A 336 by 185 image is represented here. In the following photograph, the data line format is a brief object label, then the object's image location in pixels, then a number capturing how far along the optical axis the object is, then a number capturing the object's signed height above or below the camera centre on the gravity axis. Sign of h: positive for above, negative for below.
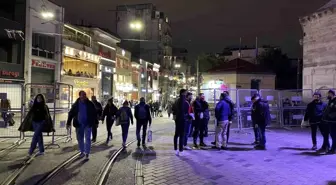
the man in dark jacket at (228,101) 11.23 -0.08
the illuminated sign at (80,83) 37.47 +1.70
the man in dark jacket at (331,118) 10.29 -0.57
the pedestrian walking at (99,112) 12.82 -0.56
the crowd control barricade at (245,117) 16.84 -0.93
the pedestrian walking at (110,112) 13.14 -0.56
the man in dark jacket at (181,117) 10.05 -0.54
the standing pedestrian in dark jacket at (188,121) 10.35 -0.72
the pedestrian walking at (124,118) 11.54 -0.67
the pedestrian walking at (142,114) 11.44 -0.53
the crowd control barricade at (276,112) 18.28 -0.73
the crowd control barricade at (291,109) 18.66 -0.56
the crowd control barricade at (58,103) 12.15 -0.20
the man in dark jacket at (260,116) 11.23 -0.60
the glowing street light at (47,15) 31.30 +7.74
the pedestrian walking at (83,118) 9.23 -0.54
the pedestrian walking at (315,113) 11.07 -0.46
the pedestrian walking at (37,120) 9.26 -0.61
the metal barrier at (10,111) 12.59 -0.49
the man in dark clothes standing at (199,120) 11.91 -0.76
